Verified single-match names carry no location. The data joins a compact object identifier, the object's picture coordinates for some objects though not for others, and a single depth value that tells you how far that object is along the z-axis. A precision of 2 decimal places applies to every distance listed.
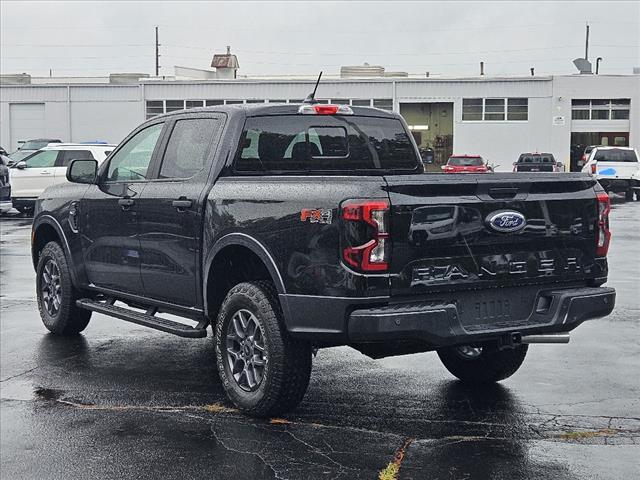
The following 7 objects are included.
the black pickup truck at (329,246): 5.60
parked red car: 39.72
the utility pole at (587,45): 99.12
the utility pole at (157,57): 103.00
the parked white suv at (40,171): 25.23
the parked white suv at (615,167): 35.50
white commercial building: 53.72
